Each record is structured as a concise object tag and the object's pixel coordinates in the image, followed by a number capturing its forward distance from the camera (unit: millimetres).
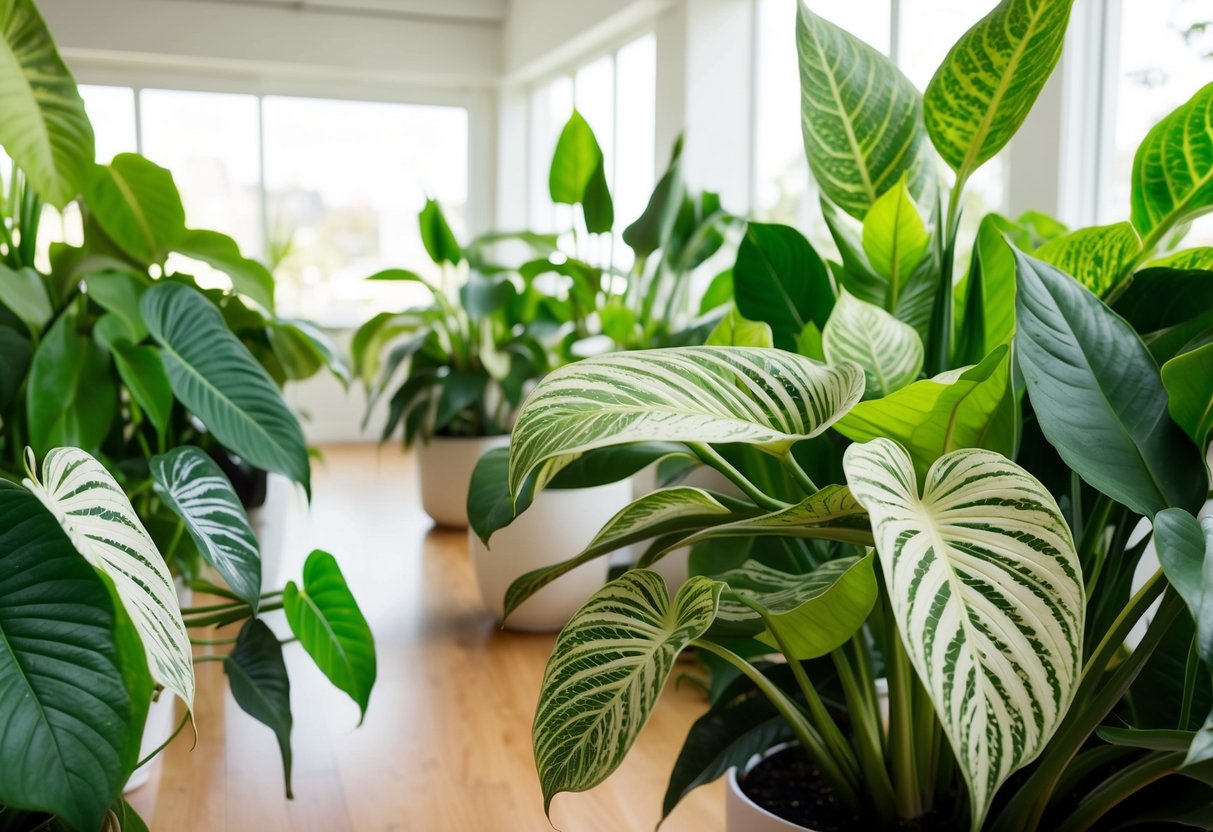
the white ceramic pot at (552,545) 2281
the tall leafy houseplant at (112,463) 543
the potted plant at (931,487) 570
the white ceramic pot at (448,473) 3312
